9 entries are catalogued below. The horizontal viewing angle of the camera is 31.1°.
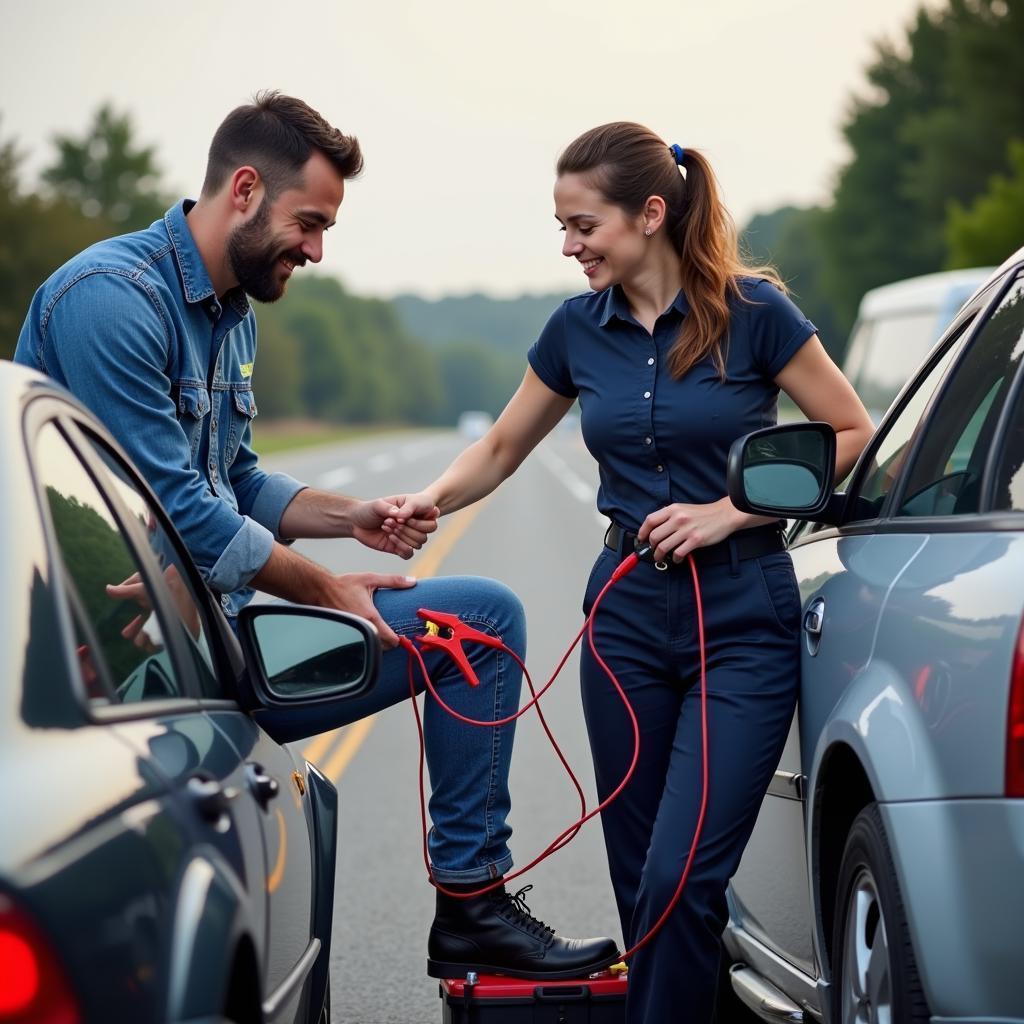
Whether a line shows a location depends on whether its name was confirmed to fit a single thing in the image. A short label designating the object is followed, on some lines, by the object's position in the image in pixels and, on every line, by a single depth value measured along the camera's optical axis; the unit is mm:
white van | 16953
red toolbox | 4043
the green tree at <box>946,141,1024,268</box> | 50188
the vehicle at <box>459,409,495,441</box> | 94125
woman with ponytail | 3855
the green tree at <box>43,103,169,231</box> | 108188
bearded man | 3812
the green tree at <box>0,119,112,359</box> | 73438
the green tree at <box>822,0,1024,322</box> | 69062
